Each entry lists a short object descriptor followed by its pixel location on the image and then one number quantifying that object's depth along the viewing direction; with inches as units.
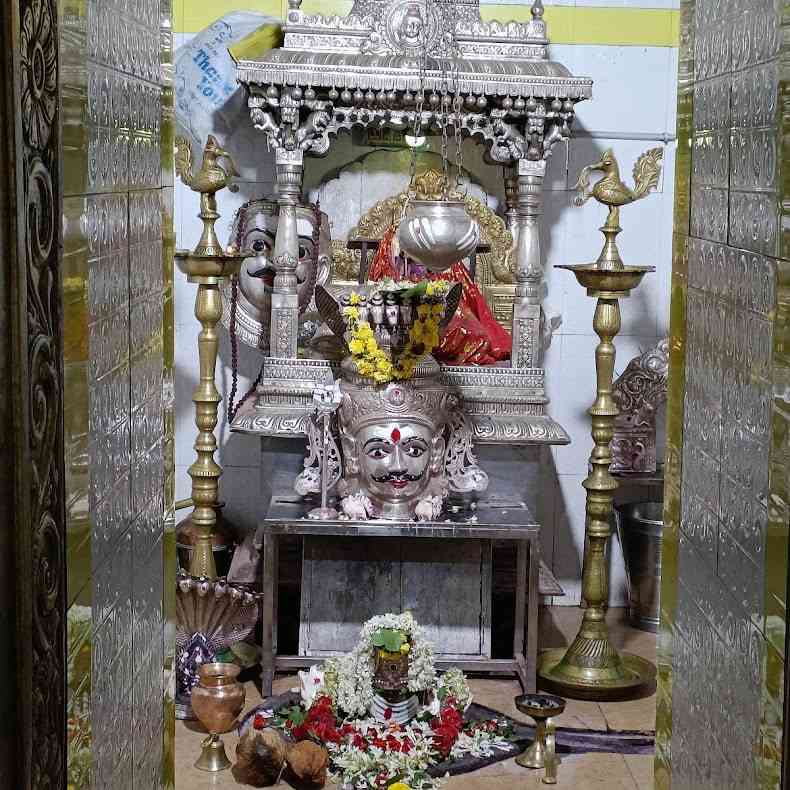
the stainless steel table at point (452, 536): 212.1
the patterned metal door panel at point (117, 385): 79.3
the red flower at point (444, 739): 191.0
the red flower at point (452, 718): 193.8
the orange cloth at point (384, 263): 241.0
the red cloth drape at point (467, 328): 236.8
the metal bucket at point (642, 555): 253.4
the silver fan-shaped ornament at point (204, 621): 212.4
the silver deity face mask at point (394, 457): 213.5
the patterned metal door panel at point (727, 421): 81.4
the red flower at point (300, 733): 192.4
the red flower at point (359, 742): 186.2
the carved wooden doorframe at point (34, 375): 67.7
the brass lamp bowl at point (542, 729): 187.0
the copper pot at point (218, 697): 191.0
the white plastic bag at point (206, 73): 251.6
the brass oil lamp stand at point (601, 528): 220.1
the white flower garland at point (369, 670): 194.1
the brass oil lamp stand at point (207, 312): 224.7
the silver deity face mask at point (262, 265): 252.8
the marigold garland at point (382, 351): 214.7
